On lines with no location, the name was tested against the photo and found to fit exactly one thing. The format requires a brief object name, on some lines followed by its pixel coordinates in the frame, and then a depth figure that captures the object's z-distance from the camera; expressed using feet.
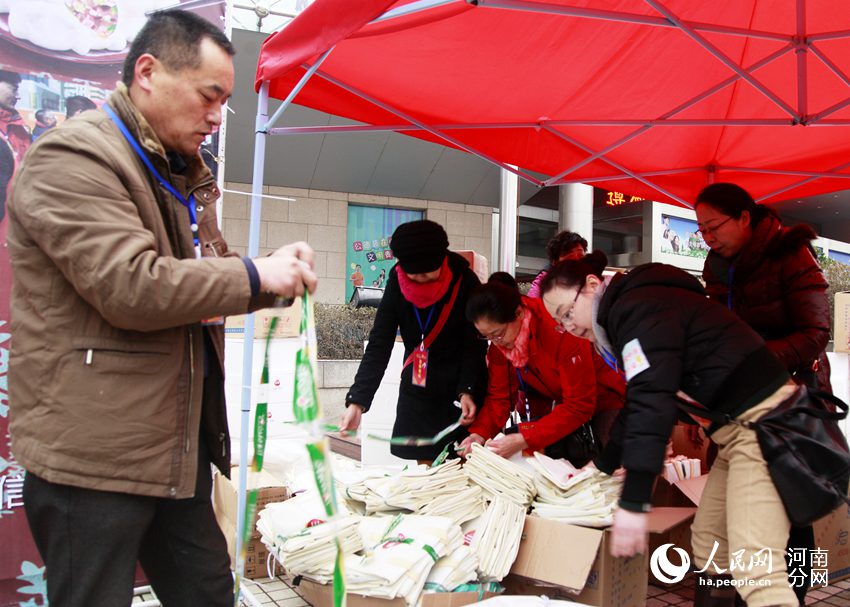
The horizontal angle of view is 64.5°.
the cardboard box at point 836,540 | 10.69
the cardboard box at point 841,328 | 21.53
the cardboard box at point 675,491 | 10.16
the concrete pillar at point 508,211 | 23.25
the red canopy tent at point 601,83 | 9.29
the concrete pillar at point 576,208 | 35.73
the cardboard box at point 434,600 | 7.76
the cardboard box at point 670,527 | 8.75
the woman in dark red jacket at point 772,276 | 8.86
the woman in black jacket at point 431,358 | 10.71
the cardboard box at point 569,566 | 8.11
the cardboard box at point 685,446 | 12.59
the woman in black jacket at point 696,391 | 6.00
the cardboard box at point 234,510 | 11.03
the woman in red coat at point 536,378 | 9.74
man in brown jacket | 4.07
